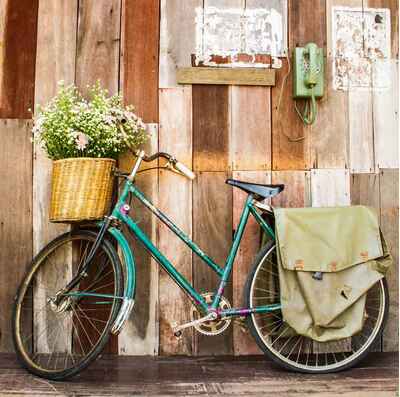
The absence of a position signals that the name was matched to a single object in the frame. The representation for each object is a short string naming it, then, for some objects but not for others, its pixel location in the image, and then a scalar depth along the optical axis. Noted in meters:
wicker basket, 2.82
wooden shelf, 3.23
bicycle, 2.85
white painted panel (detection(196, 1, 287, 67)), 3.26
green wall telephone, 3.22
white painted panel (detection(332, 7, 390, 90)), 3.34
